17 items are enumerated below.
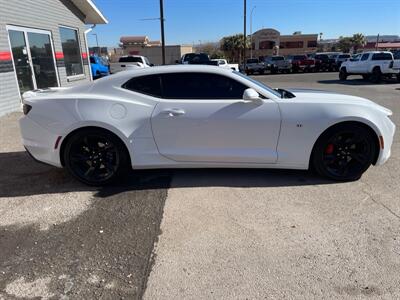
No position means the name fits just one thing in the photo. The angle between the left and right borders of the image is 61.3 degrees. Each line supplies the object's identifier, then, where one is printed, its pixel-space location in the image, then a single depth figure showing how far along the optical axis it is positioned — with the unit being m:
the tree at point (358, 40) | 81.00
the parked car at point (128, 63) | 22.38
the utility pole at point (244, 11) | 37.28
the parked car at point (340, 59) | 33.62
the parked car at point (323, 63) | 33.53
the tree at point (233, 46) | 65.56
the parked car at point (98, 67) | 22.80
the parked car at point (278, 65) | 33.34
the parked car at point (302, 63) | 33.47
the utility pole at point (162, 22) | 23.97
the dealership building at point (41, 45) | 9.69
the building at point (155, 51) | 54.97
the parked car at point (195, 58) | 21.82
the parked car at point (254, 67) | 33.16
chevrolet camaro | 4.05
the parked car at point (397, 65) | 18.81
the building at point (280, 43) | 64.75
